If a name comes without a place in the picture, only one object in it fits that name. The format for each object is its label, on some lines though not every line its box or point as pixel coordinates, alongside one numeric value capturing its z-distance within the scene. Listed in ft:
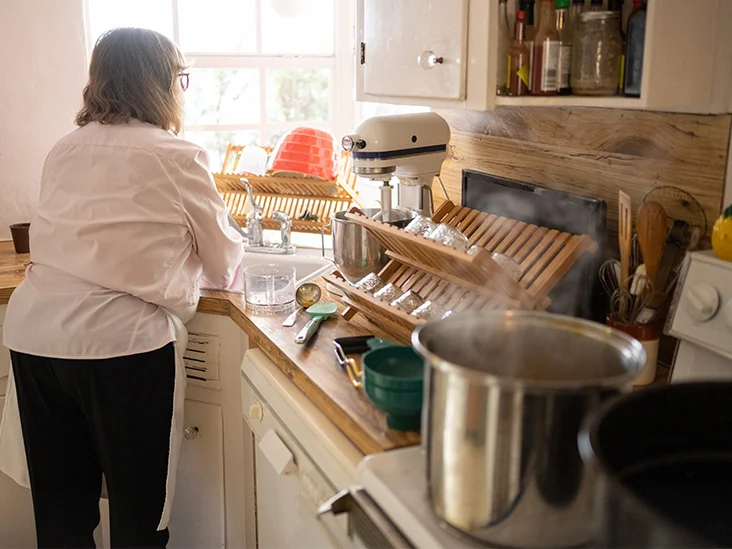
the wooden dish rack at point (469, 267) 4.84
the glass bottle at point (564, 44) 4.75
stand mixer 6.01
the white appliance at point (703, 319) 4.12
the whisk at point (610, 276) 5.18
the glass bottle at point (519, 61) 5.04
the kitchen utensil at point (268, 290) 6.53
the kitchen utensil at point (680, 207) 4.80
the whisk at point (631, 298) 4.77
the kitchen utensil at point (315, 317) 5.73
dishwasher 4.57
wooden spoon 4.66
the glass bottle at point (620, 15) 4.54
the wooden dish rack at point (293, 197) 8.80
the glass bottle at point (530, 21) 5.00
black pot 2.93
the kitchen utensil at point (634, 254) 5.10
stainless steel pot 3.04
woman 6.16
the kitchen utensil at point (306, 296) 6.50
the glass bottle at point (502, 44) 5.08
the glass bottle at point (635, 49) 4.36
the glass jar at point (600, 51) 4.56
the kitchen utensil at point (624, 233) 4.80
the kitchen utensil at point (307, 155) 8.86
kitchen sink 8.07
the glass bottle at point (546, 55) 4.77
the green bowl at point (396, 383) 4.15
